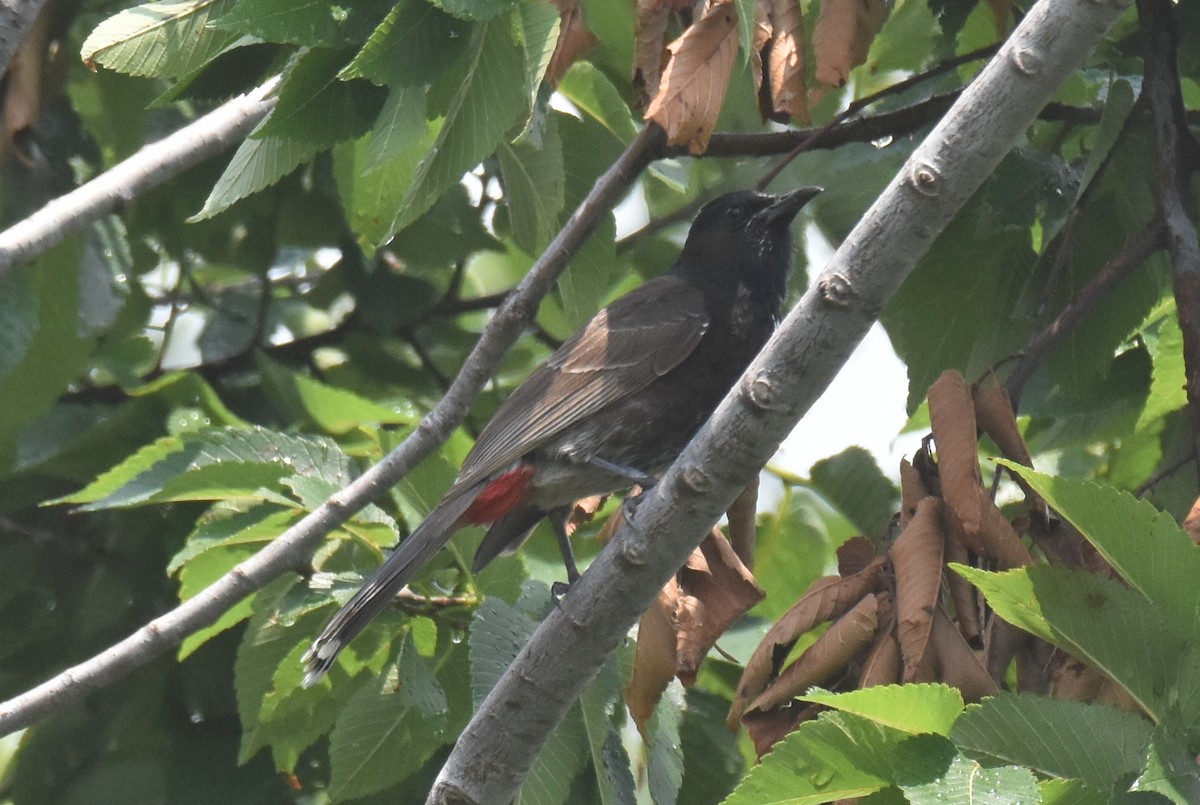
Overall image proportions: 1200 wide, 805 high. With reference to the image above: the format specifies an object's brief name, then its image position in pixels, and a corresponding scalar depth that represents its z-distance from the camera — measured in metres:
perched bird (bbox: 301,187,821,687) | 8.82
